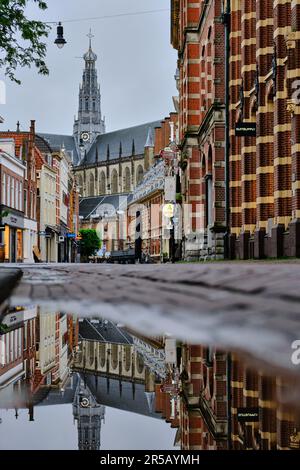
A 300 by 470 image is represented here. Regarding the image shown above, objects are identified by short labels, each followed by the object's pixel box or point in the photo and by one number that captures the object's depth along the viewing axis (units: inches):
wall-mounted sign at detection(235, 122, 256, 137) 839.7
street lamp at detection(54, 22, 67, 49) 1129.4
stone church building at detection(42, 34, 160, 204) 5565.9
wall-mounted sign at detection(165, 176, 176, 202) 1865.9
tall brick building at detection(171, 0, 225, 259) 1142.3
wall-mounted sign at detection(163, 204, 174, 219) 1606.8
